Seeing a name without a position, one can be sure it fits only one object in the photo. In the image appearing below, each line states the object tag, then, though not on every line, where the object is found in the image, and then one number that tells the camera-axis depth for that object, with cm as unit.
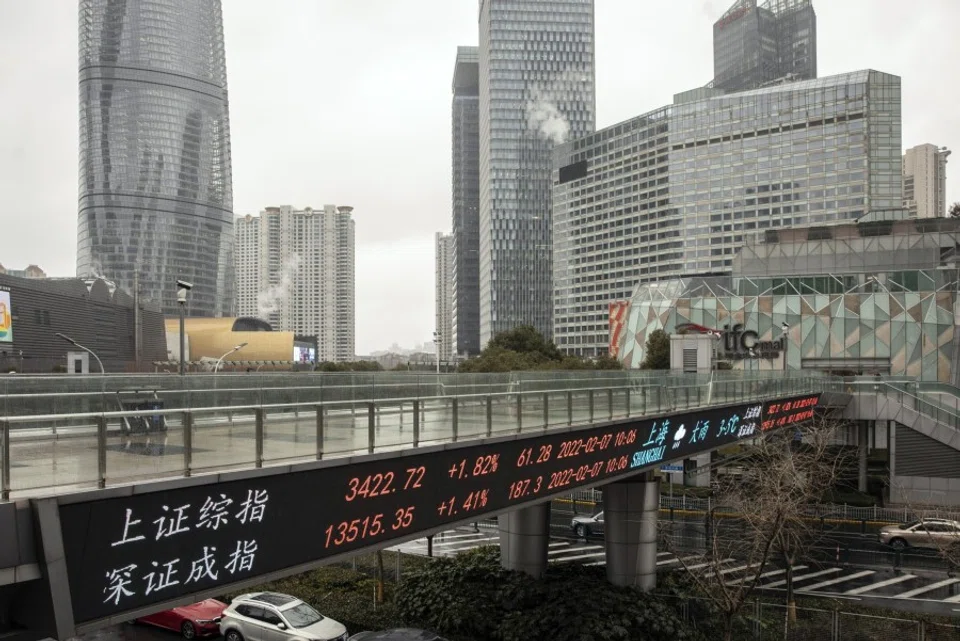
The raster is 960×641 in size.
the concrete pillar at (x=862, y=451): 4147
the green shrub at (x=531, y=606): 1839
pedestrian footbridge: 754
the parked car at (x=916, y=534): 2830
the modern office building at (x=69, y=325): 7638
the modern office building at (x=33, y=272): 17402
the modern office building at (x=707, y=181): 13312
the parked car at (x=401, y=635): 1720
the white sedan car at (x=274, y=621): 1823
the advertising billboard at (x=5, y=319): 7219
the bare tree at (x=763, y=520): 2005
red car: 1978
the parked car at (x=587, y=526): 3280
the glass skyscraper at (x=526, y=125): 18438
